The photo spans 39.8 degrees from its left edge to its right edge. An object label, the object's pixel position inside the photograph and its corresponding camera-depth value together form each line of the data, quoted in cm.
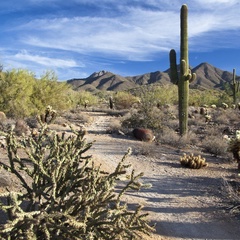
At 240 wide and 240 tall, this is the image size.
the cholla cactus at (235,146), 802
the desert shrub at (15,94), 1873
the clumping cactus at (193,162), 1014
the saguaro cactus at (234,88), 3278
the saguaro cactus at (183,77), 1505
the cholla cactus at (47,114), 1852
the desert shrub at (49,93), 2116
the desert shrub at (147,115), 1725
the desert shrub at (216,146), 1231
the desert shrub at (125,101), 3447
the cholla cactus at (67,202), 374
